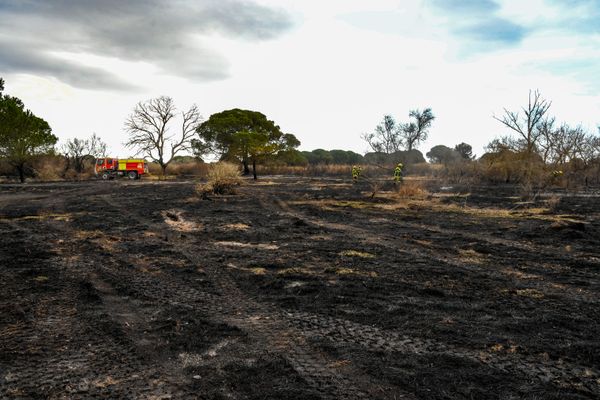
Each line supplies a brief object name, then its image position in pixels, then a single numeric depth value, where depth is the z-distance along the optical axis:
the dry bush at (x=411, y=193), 19.14
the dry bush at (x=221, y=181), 19.23
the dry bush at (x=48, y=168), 37.91
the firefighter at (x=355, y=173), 33.73
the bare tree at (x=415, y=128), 55.28
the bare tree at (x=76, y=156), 43.97
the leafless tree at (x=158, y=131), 45.38
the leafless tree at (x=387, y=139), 54.16
